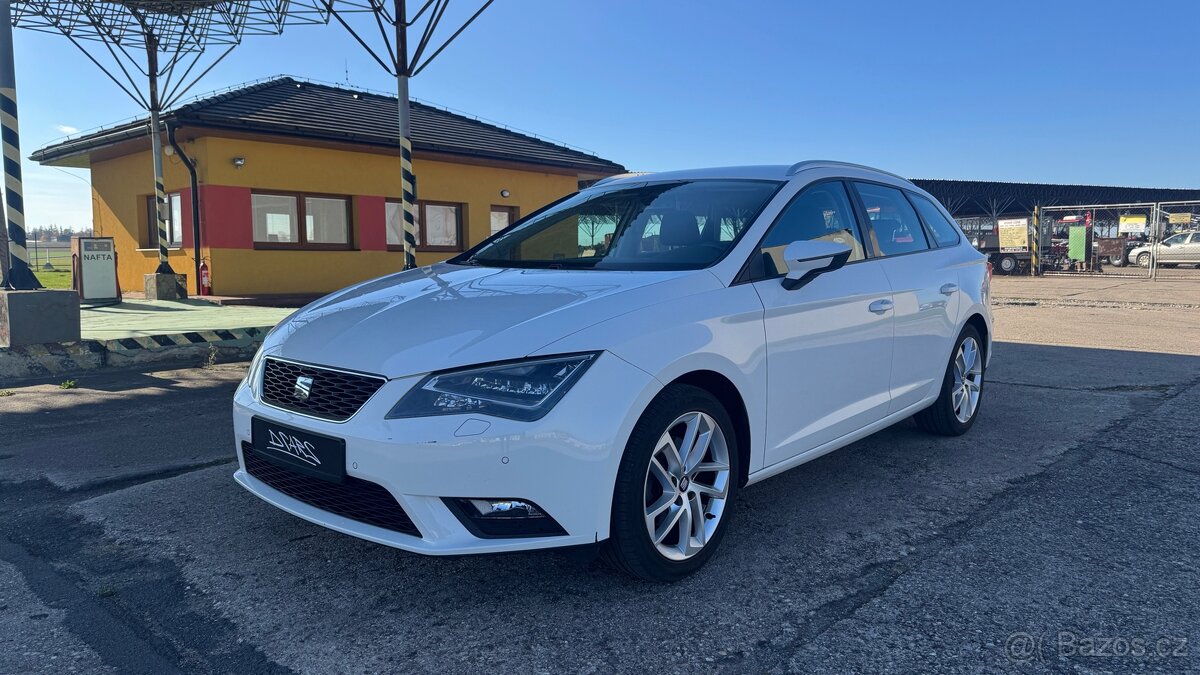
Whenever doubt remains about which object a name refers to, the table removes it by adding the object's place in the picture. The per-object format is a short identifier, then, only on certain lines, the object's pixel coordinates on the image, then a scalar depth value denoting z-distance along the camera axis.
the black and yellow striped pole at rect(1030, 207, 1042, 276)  28.39
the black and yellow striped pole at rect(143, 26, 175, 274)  14.66
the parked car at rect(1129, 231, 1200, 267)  34.59
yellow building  15.15
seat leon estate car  2.57
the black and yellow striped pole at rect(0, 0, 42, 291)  8.02
